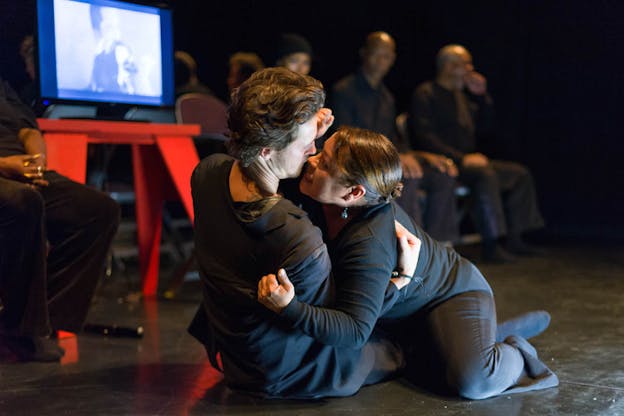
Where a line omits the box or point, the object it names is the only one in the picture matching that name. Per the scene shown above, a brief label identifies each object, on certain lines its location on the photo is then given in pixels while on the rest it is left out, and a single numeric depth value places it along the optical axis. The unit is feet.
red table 8.13
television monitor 7.99
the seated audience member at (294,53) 12.16
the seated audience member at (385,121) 13.37
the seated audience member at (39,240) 6.97
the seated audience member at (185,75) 13.71
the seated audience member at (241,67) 12.09
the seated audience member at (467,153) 13.92
